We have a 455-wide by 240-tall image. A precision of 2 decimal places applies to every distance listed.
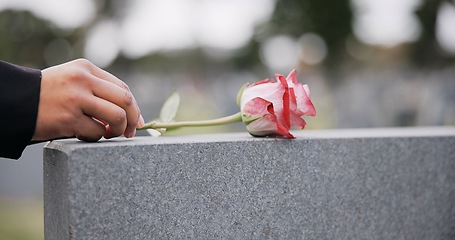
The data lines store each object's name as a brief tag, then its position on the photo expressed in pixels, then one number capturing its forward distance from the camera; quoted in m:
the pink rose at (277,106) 0.54
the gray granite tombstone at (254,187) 0.48
